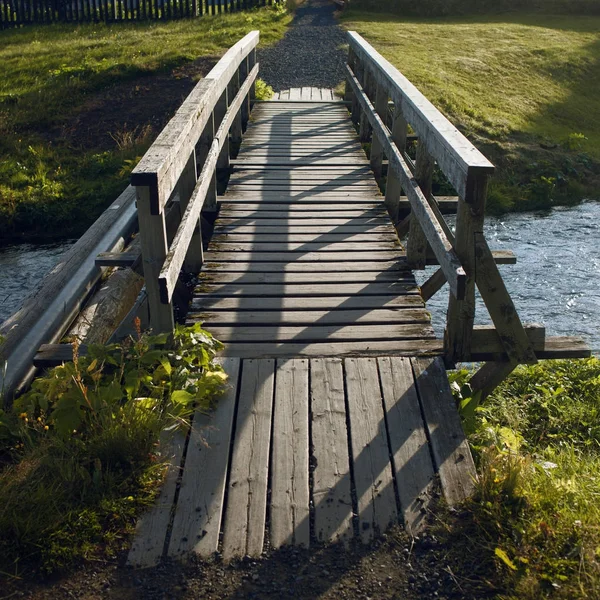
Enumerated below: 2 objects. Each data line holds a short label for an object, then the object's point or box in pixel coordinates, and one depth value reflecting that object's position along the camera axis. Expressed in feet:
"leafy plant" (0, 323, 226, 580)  9.89
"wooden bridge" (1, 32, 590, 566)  10.82
